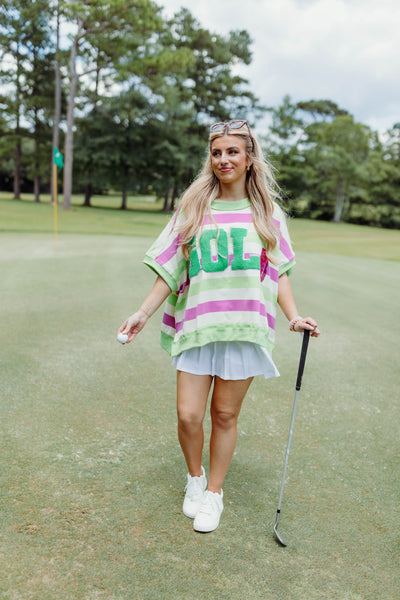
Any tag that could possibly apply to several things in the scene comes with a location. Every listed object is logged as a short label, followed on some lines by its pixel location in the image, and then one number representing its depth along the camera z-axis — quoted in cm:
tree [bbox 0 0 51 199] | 3241
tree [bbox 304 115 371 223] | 4088
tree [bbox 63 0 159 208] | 2402
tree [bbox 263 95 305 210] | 4556
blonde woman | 214
